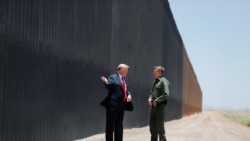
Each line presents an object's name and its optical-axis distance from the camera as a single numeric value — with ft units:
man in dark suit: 27.91
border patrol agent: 30.68
